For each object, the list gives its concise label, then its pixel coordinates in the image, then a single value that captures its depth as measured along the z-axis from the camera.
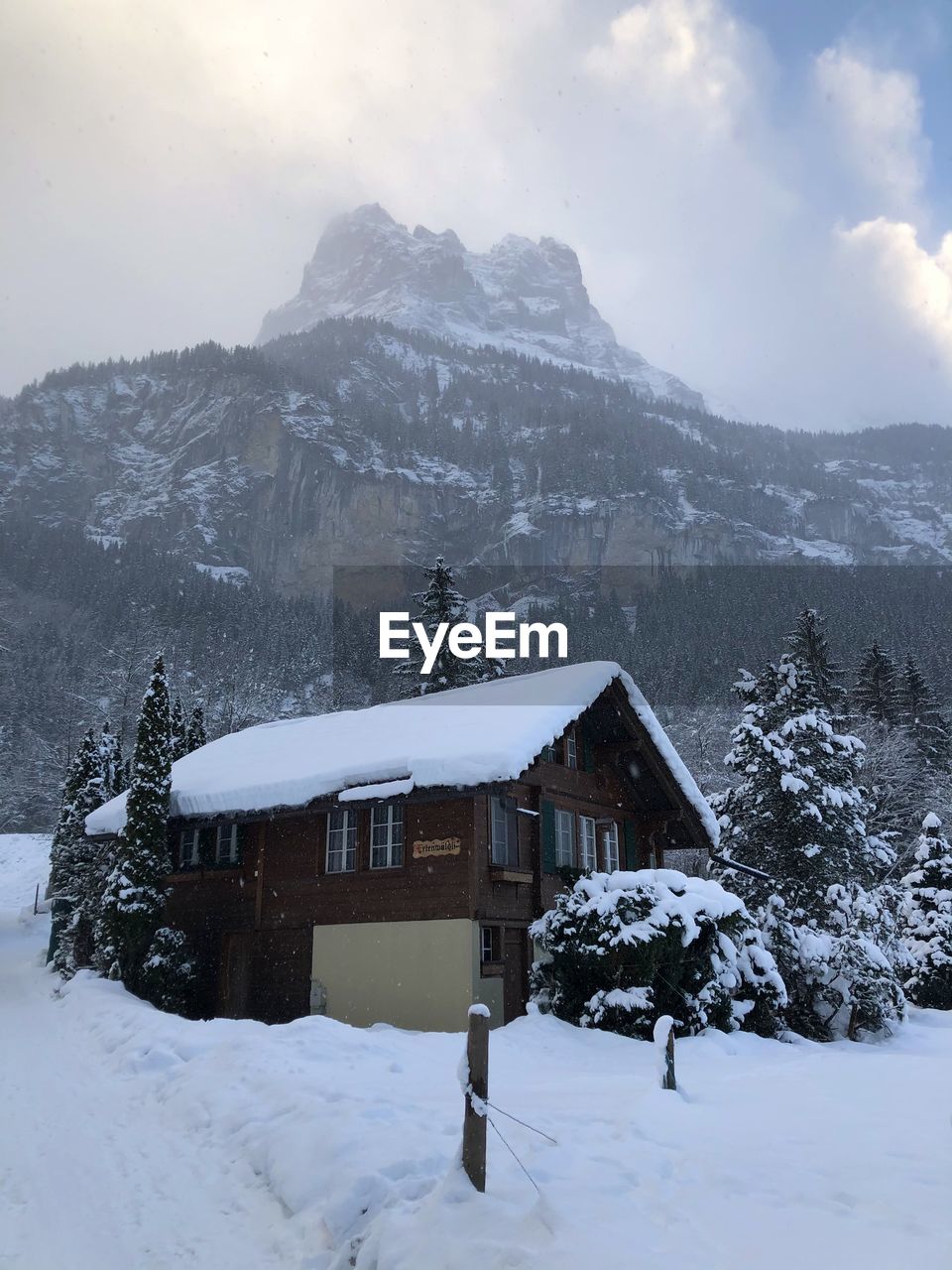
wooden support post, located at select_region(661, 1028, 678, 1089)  9.09
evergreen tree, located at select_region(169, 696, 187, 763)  34.06
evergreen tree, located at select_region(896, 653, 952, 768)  49.41
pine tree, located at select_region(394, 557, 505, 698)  40.59
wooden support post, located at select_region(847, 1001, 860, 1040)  18.11
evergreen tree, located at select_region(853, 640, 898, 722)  54.06
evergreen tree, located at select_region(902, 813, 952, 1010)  26.23
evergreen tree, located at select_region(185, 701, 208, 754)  39.06
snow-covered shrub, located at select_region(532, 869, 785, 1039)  14.51
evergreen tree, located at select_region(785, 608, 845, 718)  43.12
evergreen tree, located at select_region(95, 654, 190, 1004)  19.02
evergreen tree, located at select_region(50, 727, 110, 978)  23.56
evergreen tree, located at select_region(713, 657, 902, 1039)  23.59
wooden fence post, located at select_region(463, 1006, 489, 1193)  5.75
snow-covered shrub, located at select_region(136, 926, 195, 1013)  18.75
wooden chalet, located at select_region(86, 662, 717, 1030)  17.22
